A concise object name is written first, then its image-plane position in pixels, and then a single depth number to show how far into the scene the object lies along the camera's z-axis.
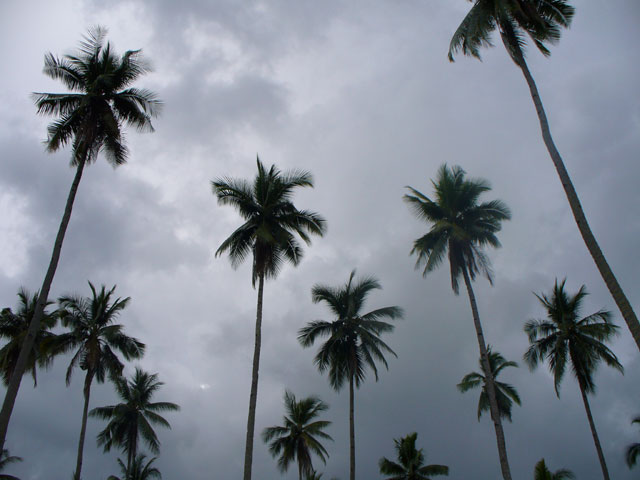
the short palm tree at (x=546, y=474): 28.08
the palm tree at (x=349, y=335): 33.41
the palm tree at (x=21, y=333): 29.91
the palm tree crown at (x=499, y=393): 34.38
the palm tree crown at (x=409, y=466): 38.28
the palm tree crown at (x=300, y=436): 38.25
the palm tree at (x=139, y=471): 40.38
